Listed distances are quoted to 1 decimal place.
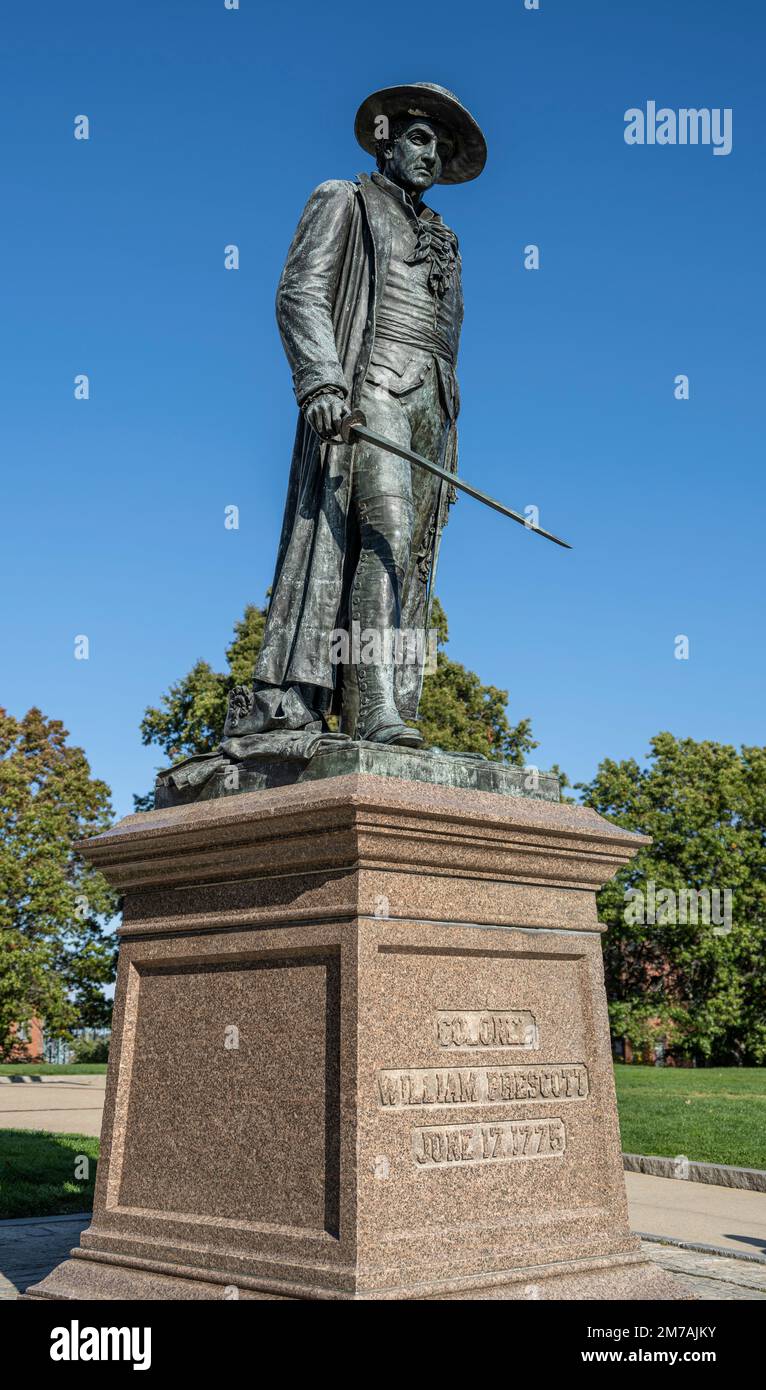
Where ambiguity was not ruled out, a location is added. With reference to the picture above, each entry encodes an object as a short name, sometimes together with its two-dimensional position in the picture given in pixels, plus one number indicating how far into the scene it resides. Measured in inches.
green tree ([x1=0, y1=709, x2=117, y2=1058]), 1165.7
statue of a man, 229.3
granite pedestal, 178.4
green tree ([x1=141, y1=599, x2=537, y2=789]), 1189.7
